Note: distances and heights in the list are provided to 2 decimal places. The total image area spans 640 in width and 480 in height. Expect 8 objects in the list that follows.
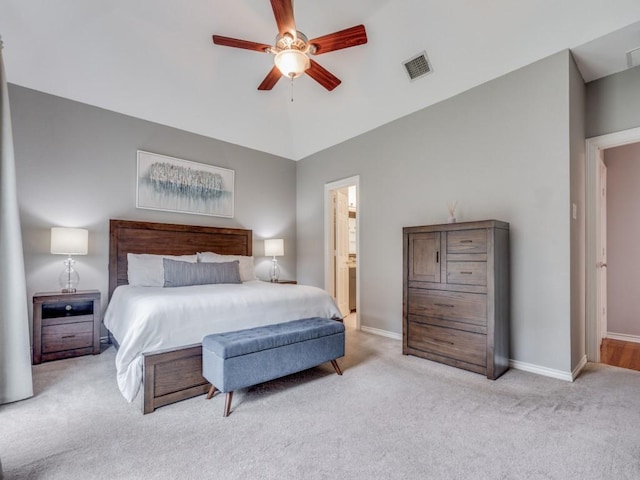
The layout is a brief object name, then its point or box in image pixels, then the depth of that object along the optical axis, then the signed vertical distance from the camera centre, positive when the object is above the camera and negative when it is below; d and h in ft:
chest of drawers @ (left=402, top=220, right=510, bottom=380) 9.02 -1.75
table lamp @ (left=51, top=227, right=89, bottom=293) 10.64 -0.14
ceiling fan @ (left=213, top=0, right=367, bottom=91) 7.72 +5.32
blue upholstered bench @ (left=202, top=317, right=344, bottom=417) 6.99 -2.75
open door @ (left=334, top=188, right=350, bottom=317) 17.38 -0.57
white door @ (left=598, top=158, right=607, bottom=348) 10.97 -0.49
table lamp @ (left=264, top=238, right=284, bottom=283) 16.31 -0.41
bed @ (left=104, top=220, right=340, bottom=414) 7.04 -2.12
